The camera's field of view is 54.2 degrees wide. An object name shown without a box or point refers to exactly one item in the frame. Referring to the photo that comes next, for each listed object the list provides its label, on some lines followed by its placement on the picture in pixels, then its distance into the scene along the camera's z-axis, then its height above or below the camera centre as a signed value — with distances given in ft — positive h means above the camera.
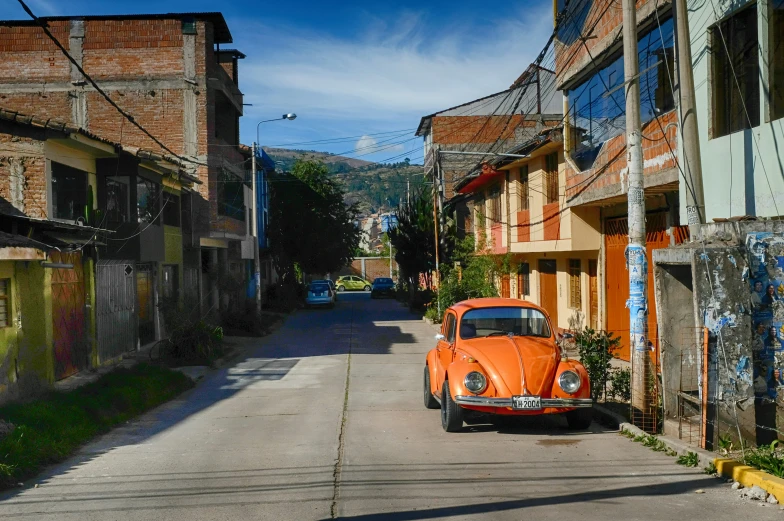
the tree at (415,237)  129.29 +3.37
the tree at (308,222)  148.87 +7.23
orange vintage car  31.35 -4.91
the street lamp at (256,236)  98.21 +3.12
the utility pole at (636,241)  32.96 +0.43
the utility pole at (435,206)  103.31 +7.01
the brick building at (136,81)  92.63 +22.16
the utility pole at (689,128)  30.68 +4.90
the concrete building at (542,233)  65.57 +1.95
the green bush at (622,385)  37.45 -6.57
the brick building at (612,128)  43.91 +8.38
